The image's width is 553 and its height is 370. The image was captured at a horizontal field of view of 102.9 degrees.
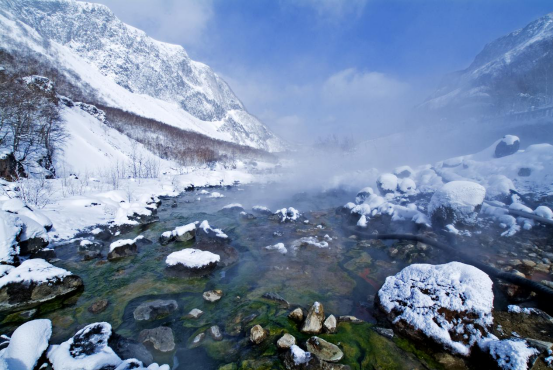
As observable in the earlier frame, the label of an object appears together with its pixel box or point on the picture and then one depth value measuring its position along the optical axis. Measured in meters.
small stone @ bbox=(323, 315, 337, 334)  4.17
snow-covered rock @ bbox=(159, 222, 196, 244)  8.80
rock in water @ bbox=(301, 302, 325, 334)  4.15
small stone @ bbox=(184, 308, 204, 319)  4.73
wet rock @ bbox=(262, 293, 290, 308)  5.15
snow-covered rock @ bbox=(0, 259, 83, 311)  4.68
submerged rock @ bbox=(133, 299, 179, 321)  4.67
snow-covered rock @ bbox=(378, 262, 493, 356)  3.74
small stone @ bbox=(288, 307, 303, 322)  4.50
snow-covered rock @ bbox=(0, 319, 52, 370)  2.97
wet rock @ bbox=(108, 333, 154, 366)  3.48
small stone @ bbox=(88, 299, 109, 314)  4.84
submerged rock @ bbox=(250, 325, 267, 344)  3.95
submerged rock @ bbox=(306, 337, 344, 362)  3.50
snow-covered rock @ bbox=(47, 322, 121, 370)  2.98
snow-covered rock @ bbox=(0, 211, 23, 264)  5.44
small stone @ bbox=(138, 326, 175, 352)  3.88
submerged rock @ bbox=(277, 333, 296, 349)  3.68
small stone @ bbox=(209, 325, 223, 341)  4.13
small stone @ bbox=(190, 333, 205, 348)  3.97
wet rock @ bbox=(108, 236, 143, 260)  7.34
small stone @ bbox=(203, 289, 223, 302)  5.34
